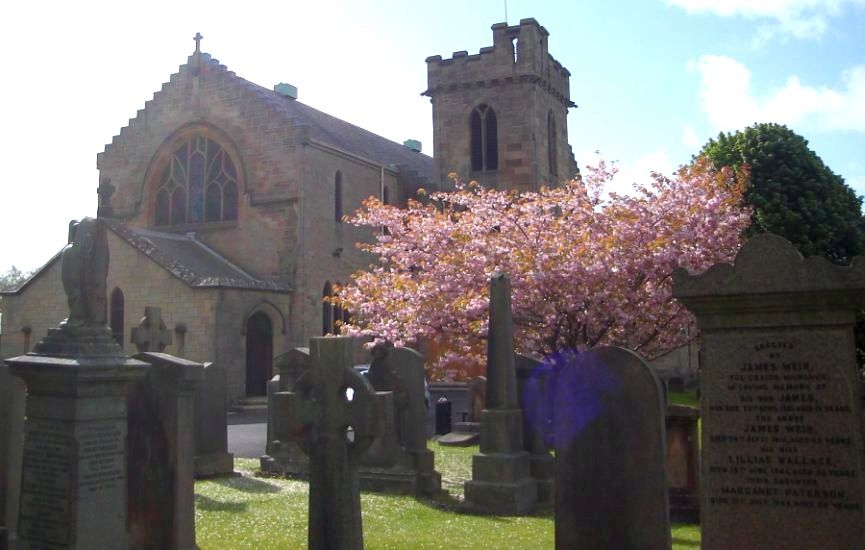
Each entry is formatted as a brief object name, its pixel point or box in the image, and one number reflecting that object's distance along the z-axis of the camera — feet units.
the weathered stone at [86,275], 24.00
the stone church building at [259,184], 93.40
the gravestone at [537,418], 41.91
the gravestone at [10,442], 27.12
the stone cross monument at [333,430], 22.26
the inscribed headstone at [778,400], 17.25
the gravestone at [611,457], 21.67
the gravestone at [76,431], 22.54
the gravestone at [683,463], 35.04
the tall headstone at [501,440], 38.45
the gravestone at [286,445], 48.08
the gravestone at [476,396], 64.54
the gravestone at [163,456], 27.37
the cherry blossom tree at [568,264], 56.95
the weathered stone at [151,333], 50.65
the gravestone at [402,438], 42.91
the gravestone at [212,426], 46.57
